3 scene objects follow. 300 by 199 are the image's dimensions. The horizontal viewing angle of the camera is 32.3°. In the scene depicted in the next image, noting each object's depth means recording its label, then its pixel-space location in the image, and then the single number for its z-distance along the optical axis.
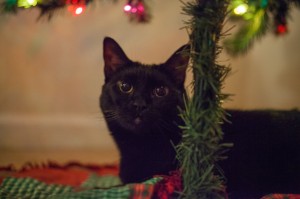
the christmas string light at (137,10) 0.62
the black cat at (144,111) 0.54
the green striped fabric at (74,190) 0.49
